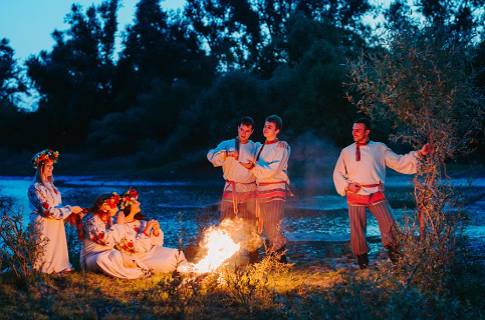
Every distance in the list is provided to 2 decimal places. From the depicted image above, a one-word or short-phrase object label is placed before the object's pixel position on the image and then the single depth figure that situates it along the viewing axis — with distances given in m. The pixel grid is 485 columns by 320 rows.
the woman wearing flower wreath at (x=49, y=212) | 6.49
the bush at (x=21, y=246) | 6.04
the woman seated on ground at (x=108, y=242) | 6.45
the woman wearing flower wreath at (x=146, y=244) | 6.79
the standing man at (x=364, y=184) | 6.59
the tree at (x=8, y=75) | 49.88
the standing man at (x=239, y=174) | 7.10
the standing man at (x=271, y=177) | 6.93
